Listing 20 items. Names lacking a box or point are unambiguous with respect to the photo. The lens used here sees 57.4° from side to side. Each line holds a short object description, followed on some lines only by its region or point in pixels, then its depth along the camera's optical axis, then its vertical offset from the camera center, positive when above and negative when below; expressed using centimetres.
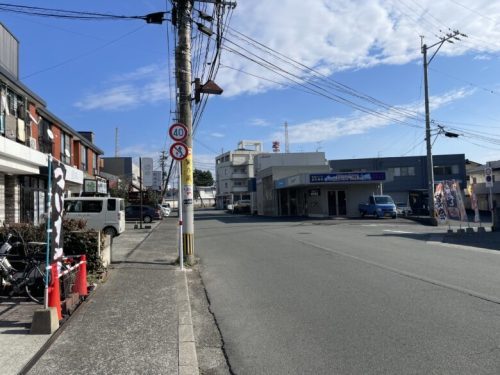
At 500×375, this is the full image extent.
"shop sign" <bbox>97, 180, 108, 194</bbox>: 3366 +187
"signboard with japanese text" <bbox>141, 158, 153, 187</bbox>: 4803 +384
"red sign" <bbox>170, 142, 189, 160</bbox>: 1123 +143
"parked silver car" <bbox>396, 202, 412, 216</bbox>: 4244 -104
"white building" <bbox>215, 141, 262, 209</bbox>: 10885 +748
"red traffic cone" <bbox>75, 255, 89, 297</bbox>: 743 -113
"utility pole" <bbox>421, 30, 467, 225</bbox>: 2980 +459
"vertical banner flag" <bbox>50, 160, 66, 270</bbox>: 601 +6
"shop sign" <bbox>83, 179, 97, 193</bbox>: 3061 +177
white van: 2091 +0
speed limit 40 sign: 1120 +189
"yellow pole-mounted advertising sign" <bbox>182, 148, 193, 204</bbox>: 1205 +74
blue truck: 3553 -42
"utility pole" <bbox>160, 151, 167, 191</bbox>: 8208 +890
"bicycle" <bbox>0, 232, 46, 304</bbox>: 729 -99
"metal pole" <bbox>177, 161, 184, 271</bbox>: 1105 -59
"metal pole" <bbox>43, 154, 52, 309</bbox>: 583 -27
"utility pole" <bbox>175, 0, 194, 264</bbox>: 1203 +281
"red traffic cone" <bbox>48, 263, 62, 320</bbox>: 604 -102
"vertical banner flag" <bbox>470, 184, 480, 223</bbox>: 2364 -34
